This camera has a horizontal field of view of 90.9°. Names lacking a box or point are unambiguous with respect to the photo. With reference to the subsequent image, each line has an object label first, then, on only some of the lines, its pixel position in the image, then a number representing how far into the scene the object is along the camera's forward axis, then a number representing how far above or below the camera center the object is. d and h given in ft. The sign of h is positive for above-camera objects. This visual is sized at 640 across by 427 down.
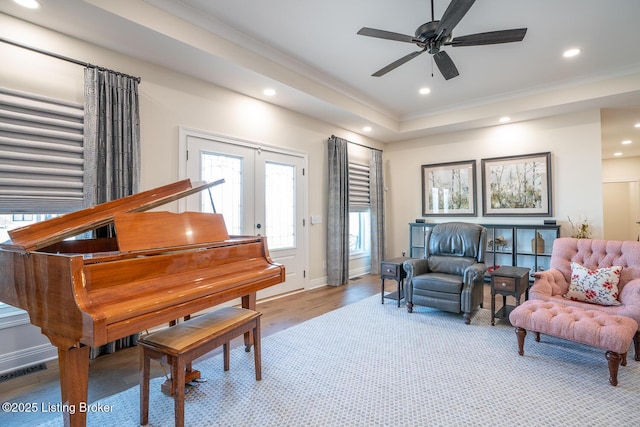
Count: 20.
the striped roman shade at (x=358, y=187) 19.03 +1.91
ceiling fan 7.95 +4.78
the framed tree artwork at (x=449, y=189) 19.20 +1.78
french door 12.28 +1.09
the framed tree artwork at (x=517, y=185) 16.94 +1.74
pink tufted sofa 8.65 -1.69
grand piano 4.58 -1.01
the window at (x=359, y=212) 19.20 +0.35
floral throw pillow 9.21 -2.10
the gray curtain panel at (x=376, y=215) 20.30 +0.15
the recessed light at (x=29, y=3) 7.57 +5.25
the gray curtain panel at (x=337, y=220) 17.17 -0.14
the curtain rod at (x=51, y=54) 7.89 +4.42
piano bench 5.51 -2.34
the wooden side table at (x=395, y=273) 13.06 -2.33
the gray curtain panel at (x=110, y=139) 8.72 +2.31
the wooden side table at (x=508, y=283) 10.37 -2.23
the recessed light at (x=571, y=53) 12.00 +6.33
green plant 15.43 -0.61
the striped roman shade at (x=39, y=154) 7.82 +1.71
